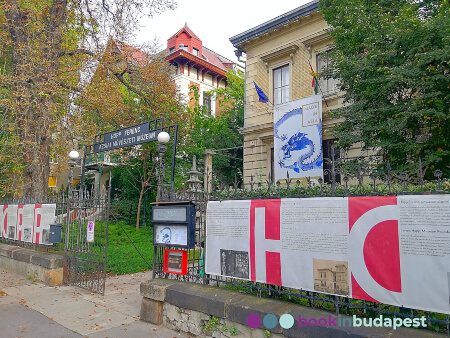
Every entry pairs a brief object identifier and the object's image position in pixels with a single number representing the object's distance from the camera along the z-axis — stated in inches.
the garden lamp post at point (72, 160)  367.6
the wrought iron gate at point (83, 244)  322.0
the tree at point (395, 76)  345.7
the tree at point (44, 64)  494.6
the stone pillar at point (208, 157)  636.1
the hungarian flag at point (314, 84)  591.2
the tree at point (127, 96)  548.4
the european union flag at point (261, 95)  653.4
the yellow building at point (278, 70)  624.4
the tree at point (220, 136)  838.3
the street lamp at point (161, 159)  263.5
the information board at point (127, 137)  299.1
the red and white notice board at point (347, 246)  134.7
